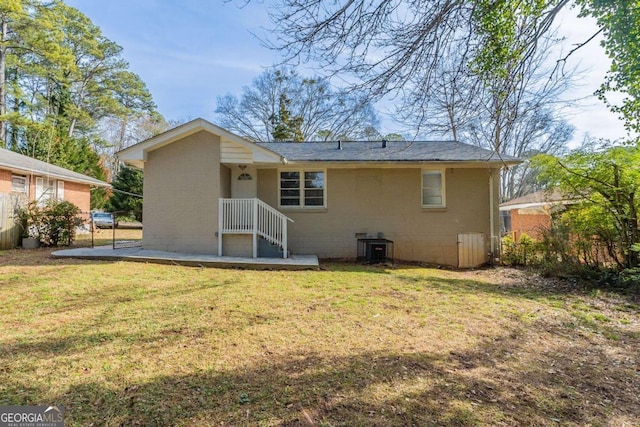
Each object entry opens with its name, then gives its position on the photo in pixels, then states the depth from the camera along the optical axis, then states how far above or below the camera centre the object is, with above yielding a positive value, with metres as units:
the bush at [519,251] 8.92 -0.97
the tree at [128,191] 22.20 +2.17
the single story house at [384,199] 10.13 +0.68
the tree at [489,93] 4.07 +1.73
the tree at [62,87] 19.64 +10.87
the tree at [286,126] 22.55 +6.92
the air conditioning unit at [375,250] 9.62 -0.95
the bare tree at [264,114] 21.74 +7.91
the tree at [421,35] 3.67 +2.28
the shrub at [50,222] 10.62 -0.01
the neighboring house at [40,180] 13.55 +2.14
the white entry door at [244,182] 10.39 +1.29
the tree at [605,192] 6.41 +0.56
